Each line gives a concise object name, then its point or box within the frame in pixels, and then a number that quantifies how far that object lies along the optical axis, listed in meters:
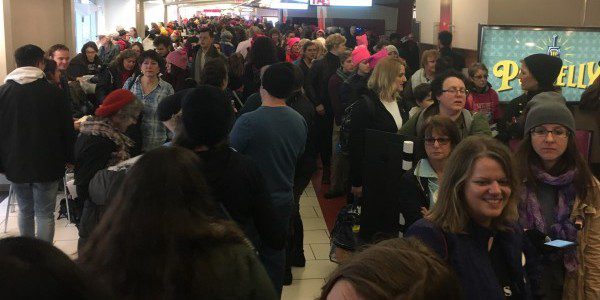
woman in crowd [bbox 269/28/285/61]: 12.18
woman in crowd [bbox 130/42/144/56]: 8.40
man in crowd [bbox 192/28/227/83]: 7.67
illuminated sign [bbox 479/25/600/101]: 6.59
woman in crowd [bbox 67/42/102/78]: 8.02
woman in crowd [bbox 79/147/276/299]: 1.56
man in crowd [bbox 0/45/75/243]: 4.38
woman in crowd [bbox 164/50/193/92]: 6.84
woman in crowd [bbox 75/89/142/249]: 3.19
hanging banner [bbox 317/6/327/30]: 16.06
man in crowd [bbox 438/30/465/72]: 7.73
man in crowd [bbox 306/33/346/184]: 7.31
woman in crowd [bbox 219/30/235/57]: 10.94
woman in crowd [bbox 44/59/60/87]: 5.65
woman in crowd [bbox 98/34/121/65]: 10.74
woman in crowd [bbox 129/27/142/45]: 15.68
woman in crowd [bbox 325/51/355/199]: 6.75
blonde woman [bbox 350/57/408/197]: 4.56
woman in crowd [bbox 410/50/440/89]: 6.86
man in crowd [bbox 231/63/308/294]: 3.33
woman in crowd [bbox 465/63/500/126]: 6.09
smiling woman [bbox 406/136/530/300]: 1.96
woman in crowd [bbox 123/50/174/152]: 4.79
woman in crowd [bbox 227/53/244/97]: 6.19
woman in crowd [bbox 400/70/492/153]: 3.73
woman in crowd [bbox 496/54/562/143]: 4.48
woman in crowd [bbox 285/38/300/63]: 9.53
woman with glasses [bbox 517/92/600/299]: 2.71
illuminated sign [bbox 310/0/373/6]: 11.59
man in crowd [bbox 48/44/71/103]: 6.90
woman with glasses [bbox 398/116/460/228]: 2.95
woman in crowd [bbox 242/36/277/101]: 5.38
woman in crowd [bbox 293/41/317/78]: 7.69
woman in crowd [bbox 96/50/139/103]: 6.57
